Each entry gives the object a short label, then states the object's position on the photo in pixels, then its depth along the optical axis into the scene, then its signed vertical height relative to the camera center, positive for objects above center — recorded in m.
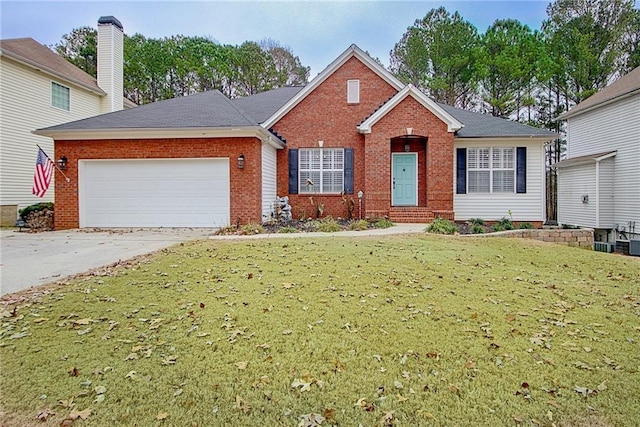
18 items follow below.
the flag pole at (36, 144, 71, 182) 12.04 +1.26
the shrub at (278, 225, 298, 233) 10.74 -0.63
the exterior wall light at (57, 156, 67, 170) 12.09 +1.49
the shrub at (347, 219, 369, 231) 11.39 -0.54
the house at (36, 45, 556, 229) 11.85 +1.71
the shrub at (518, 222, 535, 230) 13.12 -0.67
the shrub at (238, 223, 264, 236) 10.53 -0.60
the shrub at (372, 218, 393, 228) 11.94 -0.50
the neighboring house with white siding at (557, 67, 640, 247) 14.91 +1.74
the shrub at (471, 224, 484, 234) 11.55 -0.68
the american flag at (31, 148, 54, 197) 11.00 +0.95
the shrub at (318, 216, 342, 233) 10.97 -0.56
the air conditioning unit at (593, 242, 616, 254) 14.97 -1.61
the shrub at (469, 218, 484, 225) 13.31 -0.50
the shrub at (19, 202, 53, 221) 13.31 +0.01
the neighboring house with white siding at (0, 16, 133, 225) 14.48 +5.02
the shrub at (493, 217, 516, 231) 12.66 -0.59
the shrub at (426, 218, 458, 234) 10.98 -0.60
